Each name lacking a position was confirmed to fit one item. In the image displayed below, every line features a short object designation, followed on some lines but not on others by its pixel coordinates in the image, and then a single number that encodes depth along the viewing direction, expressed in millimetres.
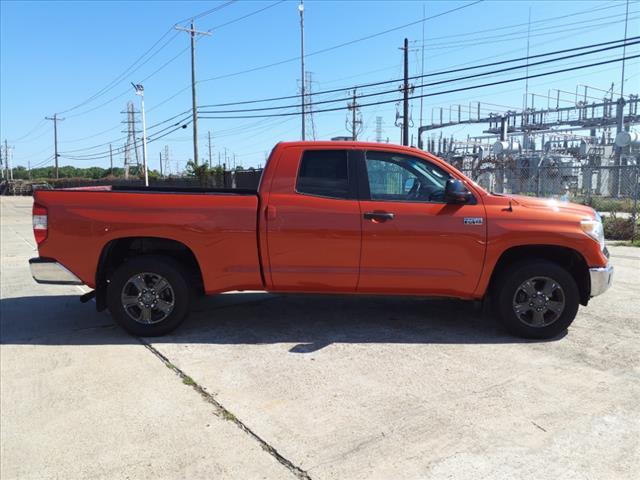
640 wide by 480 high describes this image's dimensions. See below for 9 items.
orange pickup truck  4887
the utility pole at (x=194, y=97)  34969
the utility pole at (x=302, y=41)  32912
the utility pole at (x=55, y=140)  79812
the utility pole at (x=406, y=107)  25000
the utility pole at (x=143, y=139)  40250
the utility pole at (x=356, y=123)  38166
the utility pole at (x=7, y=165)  106125
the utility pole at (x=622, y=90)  32256
